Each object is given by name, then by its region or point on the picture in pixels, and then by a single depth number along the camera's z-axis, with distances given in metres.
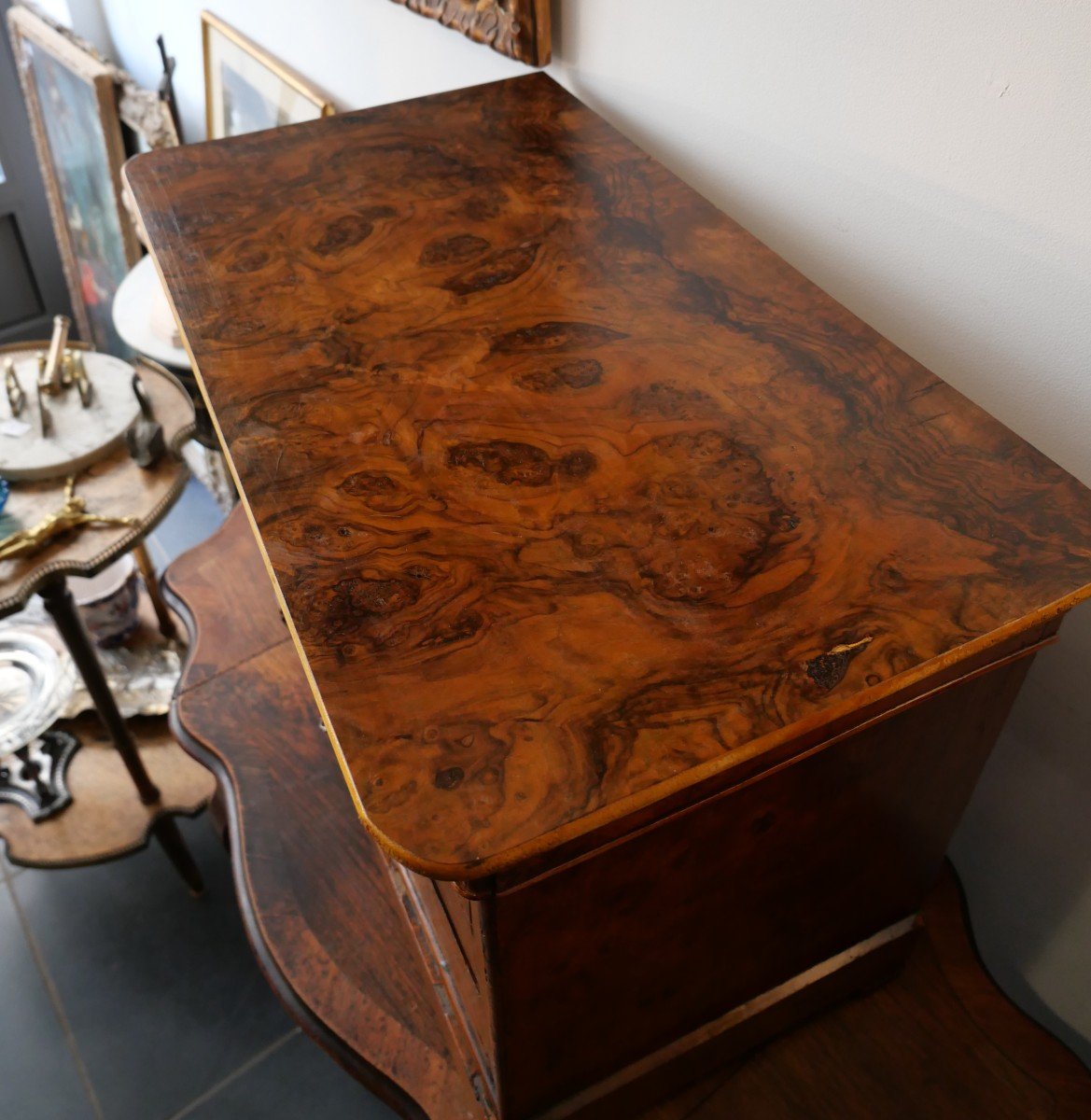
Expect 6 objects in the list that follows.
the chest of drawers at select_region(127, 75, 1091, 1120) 0.50
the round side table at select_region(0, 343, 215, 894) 1.27
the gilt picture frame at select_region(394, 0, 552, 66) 0.99
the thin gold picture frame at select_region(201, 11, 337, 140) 1.51
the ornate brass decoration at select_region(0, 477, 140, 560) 1.24
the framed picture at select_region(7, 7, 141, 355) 2.09
